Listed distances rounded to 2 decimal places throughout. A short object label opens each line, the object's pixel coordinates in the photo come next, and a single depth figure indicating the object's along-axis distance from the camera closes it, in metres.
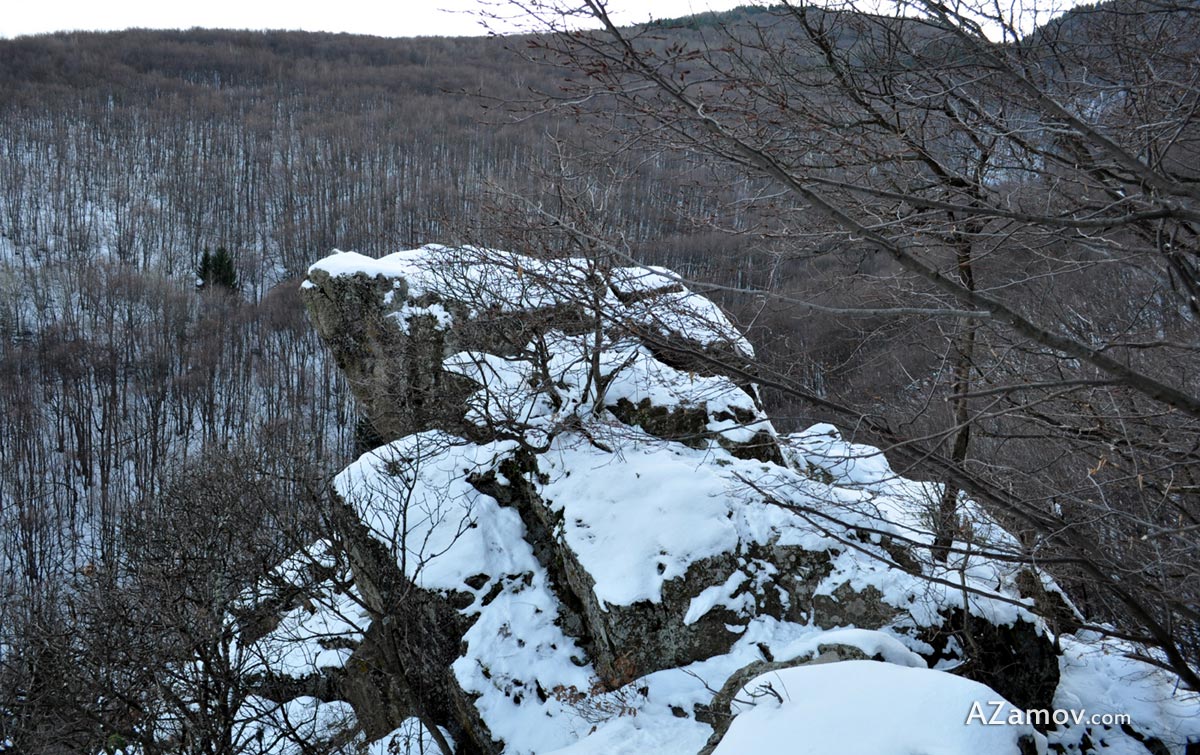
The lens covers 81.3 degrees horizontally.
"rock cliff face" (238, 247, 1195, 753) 7.16
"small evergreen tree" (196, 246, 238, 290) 53.12
